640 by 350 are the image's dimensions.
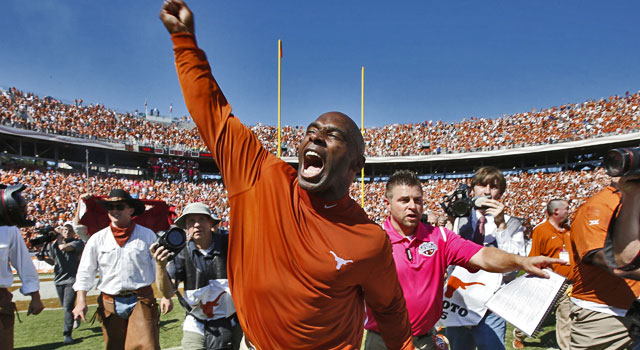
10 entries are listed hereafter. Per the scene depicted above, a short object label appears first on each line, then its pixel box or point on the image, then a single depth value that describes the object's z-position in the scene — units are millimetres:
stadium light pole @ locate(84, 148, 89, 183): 28236
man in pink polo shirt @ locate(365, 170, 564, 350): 2688
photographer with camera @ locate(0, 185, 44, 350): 3225
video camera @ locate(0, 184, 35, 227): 3068
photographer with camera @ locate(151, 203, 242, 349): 3473
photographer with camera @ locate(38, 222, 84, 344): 6720
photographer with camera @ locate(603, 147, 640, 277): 1914
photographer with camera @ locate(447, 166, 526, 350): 3193
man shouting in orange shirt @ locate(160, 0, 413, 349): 1495
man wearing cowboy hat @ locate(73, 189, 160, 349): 4086
